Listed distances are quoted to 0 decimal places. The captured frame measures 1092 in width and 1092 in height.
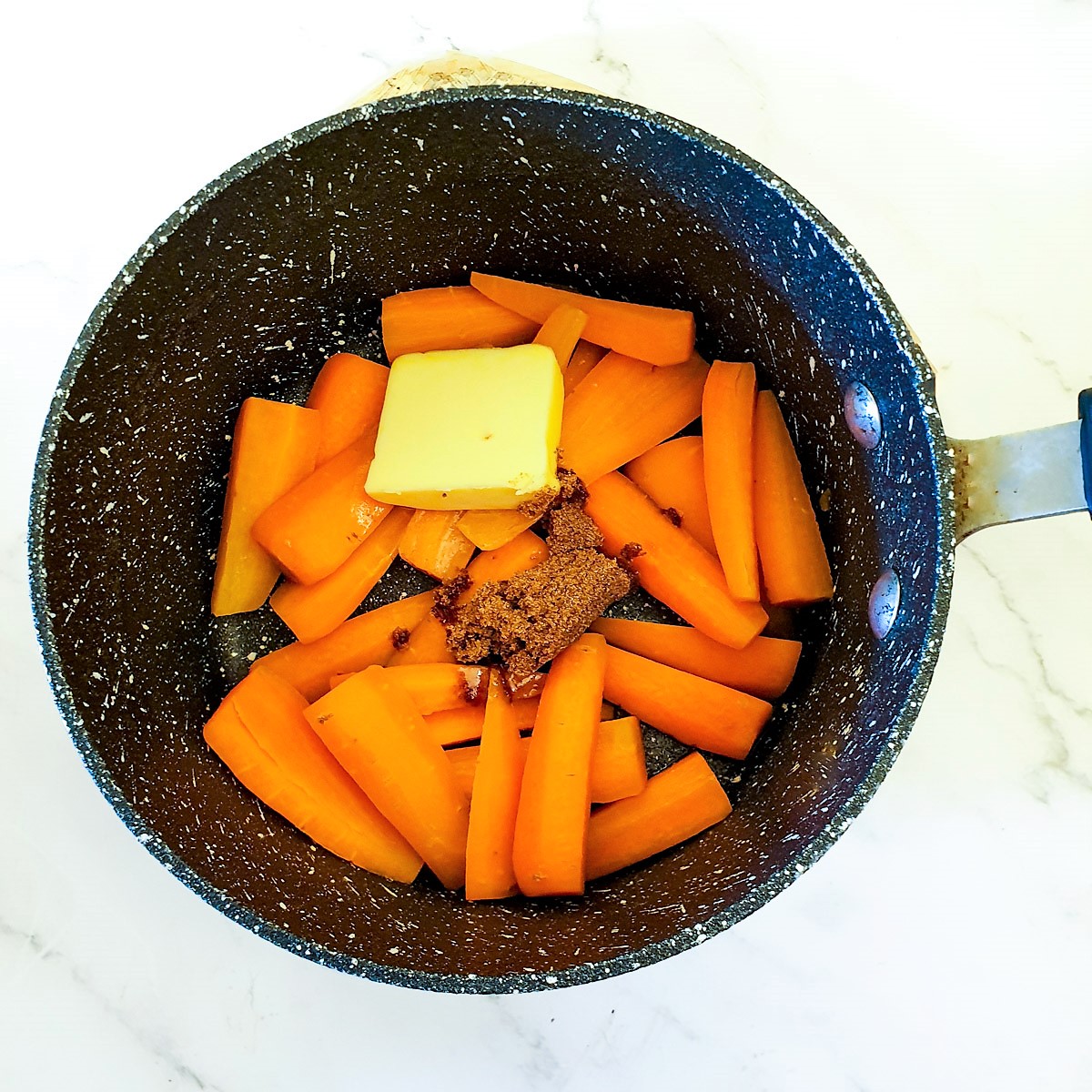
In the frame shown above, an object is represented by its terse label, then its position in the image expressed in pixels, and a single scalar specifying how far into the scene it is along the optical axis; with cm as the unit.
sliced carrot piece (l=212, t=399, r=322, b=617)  36
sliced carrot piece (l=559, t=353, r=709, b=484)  36
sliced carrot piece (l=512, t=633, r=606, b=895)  34
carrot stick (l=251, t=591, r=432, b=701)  36
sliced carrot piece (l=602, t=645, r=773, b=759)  35
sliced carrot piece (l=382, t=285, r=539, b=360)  37
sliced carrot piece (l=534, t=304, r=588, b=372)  36
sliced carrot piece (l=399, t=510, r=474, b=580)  36
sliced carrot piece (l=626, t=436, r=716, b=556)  36
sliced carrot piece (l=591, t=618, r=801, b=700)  35
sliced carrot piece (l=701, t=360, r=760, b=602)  35
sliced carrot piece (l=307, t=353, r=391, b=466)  37
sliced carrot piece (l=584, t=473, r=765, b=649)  35
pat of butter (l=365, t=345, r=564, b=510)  35
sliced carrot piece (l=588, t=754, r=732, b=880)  35
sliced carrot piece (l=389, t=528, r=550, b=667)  36
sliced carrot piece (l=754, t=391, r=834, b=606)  35
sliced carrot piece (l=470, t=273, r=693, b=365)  36
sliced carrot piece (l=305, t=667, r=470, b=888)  34
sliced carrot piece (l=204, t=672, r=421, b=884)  35
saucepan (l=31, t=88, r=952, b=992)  31
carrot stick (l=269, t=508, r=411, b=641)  36
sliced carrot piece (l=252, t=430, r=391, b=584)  36
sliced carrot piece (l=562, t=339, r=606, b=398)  37
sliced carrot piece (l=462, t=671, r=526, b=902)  34
